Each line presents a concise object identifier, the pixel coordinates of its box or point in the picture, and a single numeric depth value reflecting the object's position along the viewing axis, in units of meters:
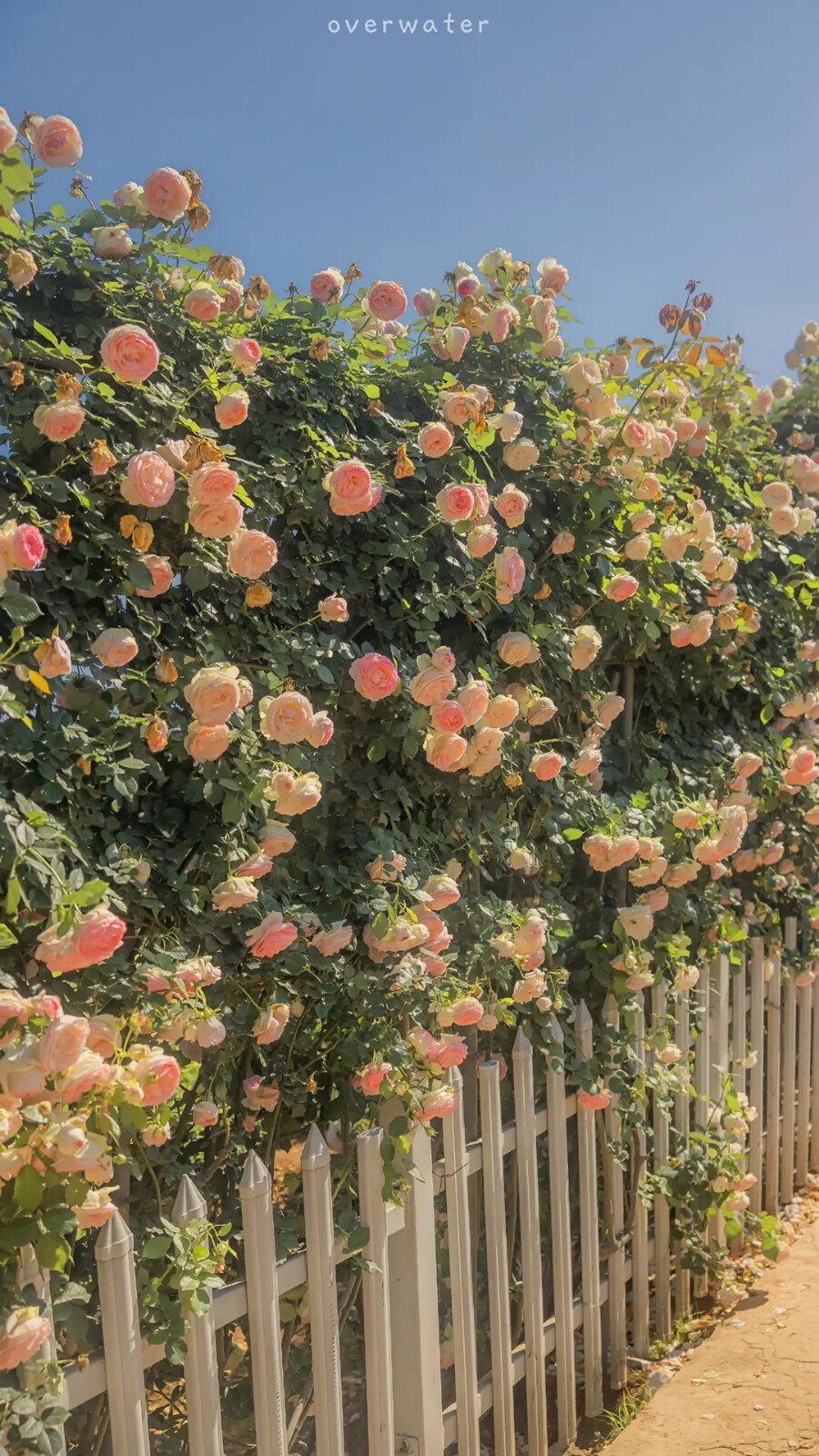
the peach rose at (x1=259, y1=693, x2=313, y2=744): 1.80
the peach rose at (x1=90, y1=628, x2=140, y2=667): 1.62
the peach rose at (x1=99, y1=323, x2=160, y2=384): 1.64
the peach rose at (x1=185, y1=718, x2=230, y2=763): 1.69
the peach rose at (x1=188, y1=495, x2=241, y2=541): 1.74
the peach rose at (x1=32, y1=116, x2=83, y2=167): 1.74
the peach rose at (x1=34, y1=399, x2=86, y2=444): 1.61
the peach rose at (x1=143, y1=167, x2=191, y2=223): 1.82
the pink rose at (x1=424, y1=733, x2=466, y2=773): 2.12
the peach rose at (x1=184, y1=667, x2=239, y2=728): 1.67
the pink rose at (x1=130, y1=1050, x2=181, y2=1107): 1.46
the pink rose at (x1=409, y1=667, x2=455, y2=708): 2.12
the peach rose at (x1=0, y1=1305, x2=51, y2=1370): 1.30
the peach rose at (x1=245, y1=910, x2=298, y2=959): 1.77
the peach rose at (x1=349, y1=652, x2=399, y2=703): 2.00
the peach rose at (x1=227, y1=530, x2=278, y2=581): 1.79
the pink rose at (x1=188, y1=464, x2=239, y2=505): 1.71
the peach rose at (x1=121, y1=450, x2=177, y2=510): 1.63
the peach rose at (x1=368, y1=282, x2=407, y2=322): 2.24
